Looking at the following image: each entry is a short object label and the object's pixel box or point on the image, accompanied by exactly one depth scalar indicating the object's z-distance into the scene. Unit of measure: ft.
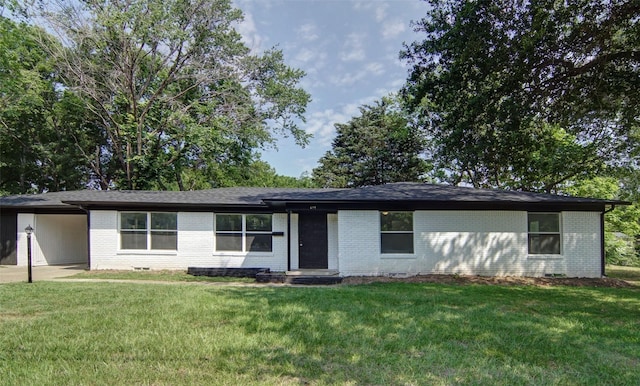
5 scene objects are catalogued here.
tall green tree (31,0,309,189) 57.16
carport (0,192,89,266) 48.11
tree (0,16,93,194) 57.05
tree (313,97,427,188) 94.17
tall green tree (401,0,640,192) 27.37
